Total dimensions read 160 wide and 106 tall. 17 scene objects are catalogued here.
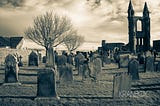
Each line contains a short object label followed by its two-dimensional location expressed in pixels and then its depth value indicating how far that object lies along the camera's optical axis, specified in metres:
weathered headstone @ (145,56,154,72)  14.57
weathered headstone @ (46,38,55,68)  10.43
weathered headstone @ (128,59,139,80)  10.75
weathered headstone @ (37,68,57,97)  7.12
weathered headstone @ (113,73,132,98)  7.27
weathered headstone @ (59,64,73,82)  10.23
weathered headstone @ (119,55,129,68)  17.89
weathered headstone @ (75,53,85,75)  13.03
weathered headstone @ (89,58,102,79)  11.02
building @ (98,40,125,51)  69.69
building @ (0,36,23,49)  54.84
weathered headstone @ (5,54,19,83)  9.59
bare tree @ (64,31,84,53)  66.49
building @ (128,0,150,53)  44.91
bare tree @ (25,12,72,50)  41.38
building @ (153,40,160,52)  49.84
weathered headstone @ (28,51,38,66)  21.27
